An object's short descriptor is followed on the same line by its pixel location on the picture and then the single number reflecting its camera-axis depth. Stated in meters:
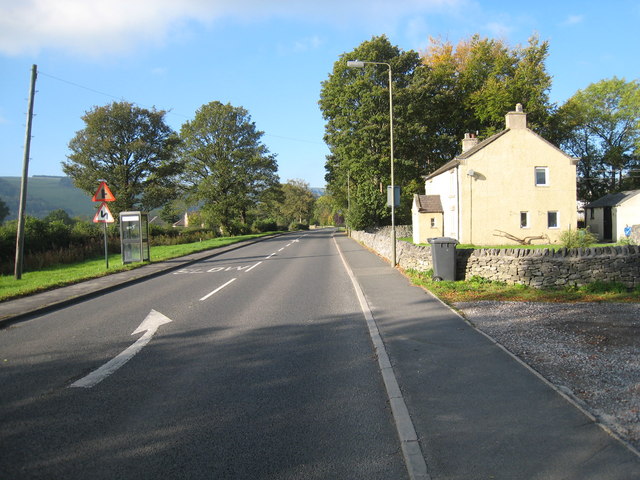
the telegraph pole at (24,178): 14.71
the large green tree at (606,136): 50.19
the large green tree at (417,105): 38.44
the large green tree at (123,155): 40.72
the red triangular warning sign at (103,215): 16.31
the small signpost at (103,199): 16.08
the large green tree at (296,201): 102.56
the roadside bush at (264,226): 64.26
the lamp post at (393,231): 17.00
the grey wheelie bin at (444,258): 12.12
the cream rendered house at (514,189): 29.09
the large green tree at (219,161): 49.00
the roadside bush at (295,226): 93.69
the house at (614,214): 36.69
